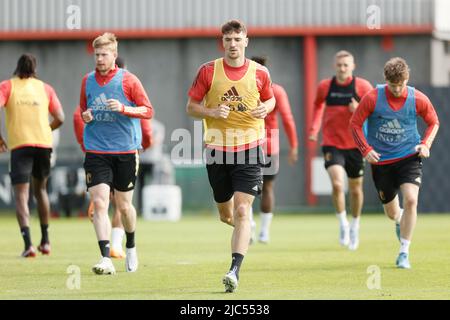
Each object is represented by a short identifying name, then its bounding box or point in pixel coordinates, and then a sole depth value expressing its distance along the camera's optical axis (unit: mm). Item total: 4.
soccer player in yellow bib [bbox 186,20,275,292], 10617
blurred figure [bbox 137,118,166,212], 24969
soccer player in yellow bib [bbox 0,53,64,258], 14562
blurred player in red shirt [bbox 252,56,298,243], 16578
